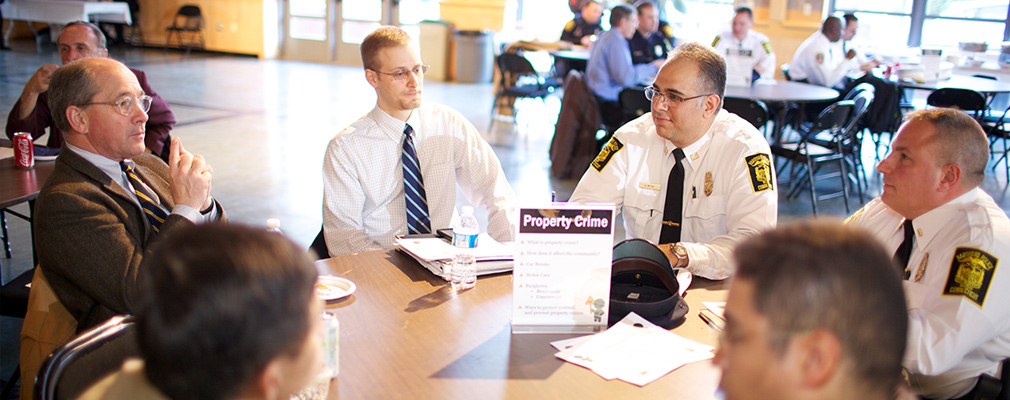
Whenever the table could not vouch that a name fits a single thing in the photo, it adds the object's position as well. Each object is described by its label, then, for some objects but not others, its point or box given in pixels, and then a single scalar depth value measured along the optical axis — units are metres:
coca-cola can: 2.83
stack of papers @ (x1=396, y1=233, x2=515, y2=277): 2.00
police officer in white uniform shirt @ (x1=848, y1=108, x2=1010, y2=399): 1.62
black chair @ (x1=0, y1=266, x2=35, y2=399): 2.34
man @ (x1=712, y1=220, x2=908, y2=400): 0.88
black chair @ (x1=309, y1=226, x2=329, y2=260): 2.70
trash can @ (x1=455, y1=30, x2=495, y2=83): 11.80
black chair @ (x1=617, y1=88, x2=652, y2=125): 5.49
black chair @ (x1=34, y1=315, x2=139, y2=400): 1.26
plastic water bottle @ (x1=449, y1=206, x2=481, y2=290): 1.94
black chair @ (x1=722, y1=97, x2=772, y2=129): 5.04
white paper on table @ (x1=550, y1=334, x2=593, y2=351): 1.60
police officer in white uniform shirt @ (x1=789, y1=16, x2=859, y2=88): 7.59
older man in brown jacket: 1.84
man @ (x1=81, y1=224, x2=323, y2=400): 0.82
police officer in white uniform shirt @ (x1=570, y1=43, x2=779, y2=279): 2.33
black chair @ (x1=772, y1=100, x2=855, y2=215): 5.05
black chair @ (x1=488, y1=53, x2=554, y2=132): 7.28
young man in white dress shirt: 2.58
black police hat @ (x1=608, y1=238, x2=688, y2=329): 1.72
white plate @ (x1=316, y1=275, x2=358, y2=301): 1.78
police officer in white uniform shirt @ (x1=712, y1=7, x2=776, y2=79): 7.84
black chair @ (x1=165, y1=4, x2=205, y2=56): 14.02
